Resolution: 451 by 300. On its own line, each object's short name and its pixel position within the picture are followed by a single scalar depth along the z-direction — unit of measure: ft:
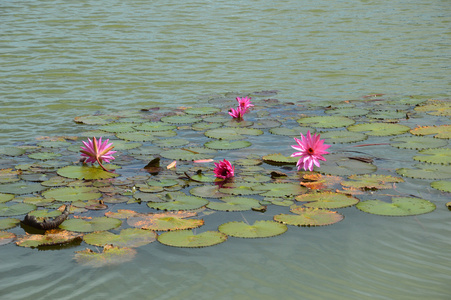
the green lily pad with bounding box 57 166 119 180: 31.60
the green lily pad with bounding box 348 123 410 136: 39.13
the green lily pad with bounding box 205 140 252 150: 36.92
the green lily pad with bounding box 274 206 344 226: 25.16
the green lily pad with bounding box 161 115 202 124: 44.55
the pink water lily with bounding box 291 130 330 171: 31.27
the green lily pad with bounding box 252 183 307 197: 28.58
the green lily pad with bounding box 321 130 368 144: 37.88
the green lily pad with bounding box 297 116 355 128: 41.97
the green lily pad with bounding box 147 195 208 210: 26.91
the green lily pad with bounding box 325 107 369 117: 44.77
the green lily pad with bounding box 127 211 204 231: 24.66
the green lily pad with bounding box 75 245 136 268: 22.04
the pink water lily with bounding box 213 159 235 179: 30.12
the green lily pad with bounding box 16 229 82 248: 23.59
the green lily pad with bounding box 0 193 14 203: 27.96
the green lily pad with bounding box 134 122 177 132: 42.07
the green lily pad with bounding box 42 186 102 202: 28.22
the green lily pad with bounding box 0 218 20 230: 25.12
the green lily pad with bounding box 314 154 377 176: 31.86
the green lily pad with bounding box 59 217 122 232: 24.72
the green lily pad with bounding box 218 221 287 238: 23.99
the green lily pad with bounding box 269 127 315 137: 40.27
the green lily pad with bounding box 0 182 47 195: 29.17
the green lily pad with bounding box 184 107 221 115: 47.41
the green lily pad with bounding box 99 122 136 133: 41.78
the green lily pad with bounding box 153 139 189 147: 37.90
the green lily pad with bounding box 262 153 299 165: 33.71
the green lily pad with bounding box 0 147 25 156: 36.68
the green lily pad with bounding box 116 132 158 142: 39.22
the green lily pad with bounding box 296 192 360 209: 26.96
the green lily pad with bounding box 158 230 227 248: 23.24
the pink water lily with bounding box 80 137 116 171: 32.24
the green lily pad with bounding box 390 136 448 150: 35.50
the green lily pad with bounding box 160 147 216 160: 35.01
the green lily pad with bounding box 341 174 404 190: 29.40
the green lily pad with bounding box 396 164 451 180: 30.48
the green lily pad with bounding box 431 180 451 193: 28.60
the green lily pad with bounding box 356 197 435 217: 26.04
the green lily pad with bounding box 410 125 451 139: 37.37
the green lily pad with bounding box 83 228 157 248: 23.41
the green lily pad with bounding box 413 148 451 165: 32.60
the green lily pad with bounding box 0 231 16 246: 23.80
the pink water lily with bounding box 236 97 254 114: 44.41
